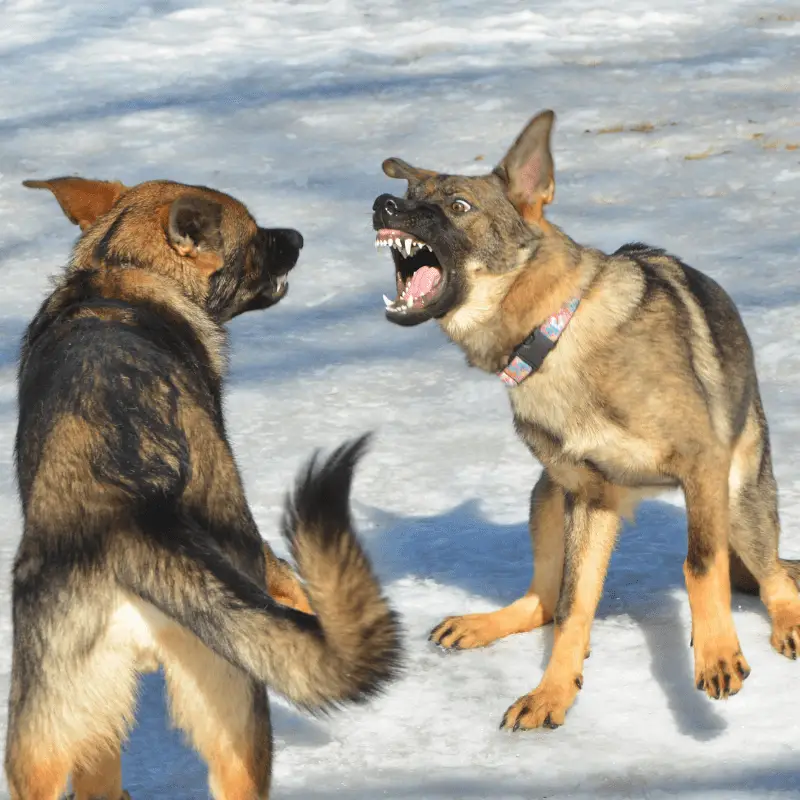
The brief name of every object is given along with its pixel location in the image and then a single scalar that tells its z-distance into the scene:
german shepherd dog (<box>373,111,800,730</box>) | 7.98
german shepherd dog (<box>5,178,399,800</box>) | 5.62
